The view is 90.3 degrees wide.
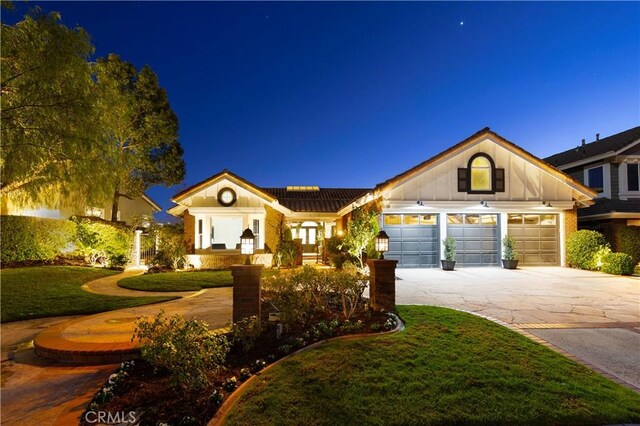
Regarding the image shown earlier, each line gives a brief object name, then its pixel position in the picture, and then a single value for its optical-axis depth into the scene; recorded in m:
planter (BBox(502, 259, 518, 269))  15.29
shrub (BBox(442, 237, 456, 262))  15.23
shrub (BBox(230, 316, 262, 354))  4.47
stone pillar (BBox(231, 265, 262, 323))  5.35
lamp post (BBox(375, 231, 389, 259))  9.30
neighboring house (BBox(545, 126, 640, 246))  16.66
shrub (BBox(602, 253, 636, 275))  13.48
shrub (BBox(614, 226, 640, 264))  14.22
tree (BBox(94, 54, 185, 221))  18.77
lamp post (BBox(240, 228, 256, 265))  6.30
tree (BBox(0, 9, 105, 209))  5.68
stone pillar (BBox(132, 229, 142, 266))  15.97
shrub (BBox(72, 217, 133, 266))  14.54
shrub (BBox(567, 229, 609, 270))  14.79
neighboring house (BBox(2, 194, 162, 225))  14.14
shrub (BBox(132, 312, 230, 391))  3.31
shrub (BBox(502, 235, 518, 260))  15.55
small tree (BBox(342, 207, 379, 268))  13.27
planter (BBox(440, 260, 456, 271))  15.09
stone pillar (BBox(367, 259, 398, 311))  6.29
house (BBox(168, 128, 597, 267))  15.73
